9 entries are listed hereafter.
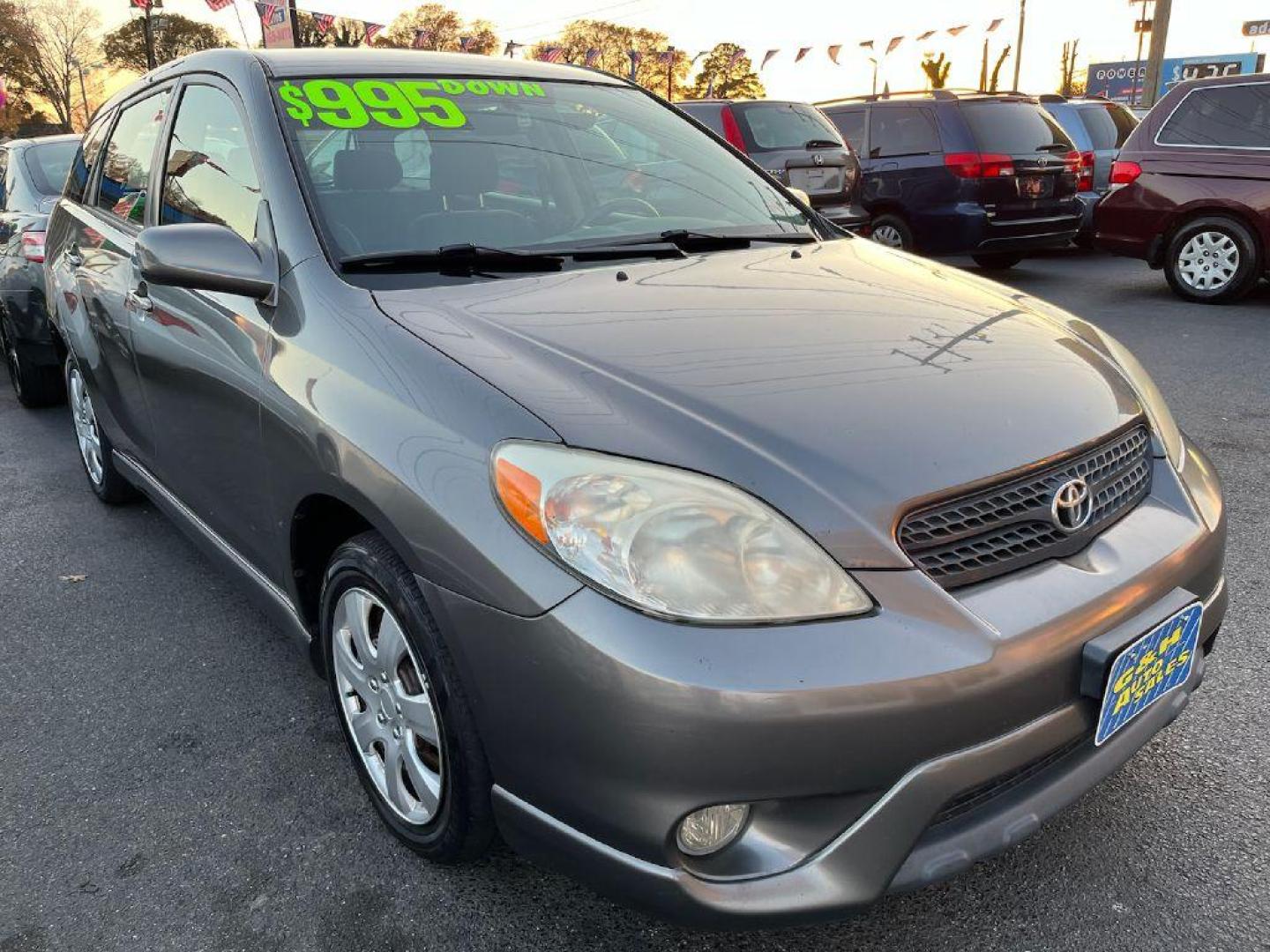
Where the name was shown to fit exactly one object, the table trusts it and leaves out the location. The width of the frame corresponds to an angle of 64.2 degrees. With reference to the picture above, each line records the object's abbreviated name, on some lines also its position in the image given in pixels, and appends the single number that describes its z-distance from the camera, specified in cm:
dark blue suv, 873
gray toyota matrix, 147
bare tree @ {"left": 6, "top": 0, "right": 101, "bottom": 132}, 5438
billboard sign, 4503
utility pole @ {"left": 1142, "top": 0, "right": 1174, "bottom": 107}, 1568
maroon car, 768
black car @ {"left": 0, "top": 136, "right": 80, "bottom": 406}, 530
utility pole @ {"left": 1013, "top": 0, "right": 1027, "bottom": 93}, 4641
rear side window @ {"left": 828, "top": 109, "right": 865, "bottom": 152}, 979
